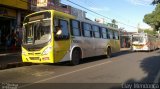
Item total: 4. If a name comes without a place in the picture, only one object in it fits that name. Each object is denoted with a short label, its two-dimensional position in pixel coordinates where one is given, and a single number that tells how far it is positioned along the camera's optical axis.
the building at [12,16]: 11.17
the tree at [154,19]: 24.14
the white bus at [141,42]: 16.18
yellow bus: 6.26
